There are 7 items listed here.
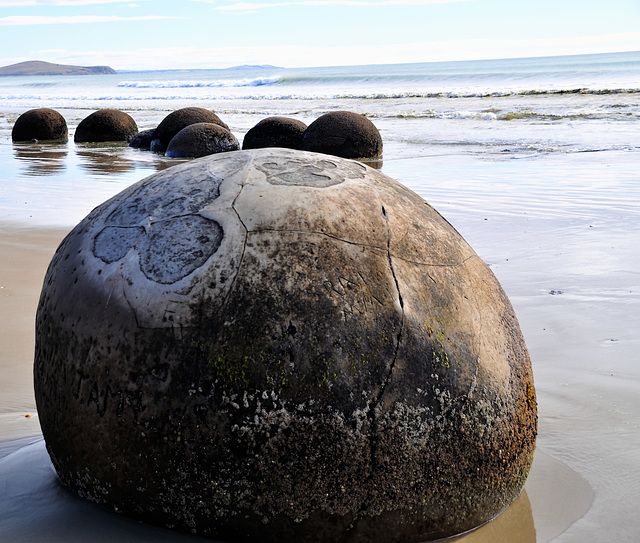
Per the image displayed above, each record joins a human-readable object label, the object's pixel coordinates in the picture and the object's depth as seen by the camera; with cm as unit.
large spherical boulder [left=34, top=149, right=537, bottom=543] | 214
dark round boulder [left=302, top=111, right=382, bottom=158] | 1523
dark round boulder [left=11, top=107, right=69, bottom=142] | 2066
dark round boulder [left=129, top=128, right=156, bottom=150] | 1903
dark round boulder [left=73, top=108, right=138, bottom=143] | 2053
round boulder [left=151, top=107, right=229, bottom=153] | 1789
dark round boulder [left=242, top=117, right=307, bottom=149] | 1619
